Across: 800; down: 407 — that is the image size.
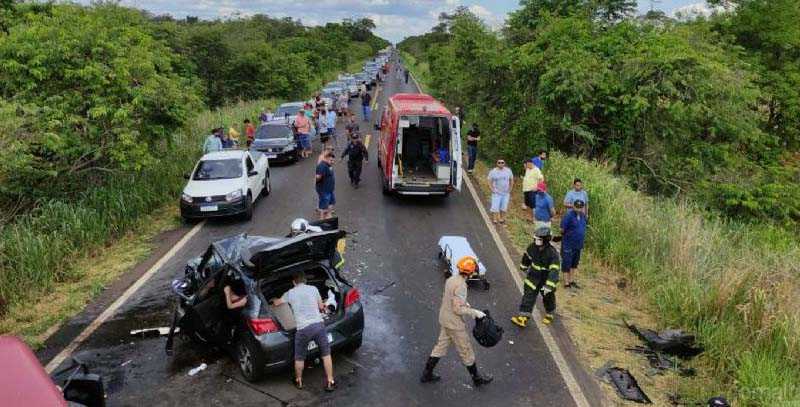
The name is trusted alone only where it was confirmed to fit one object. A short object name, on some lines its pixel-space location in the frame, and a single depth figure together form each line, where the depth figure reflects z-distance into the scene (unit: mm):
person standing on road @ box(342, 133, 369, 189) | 16188
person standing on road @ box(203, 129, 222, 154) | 16734
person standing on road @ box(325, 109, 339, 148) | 23438
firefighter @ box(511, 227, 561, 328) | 8367
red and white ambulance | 14203
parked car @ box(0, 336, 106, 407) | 3736
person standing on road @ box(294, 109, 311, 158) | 21406
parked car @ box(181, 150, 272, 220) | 13164
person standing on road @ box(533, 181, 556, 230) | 11305
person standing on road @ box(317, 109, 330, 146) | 23812
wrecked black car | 6629
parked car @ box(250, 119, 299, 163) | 20062
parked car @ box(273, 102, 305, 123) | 25531
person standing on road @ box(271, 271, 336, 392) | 6465
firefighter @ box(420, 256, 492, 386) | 6523
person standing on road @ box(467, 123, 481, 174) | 18167
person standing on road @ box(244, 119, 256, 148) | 21361
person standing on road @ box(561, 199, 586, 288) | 9594
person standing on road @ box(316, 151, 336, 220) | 12867
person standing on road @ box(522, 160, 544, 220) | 13344
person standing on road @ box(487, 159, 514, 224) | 13258
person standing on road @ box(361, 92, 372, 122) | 32344
